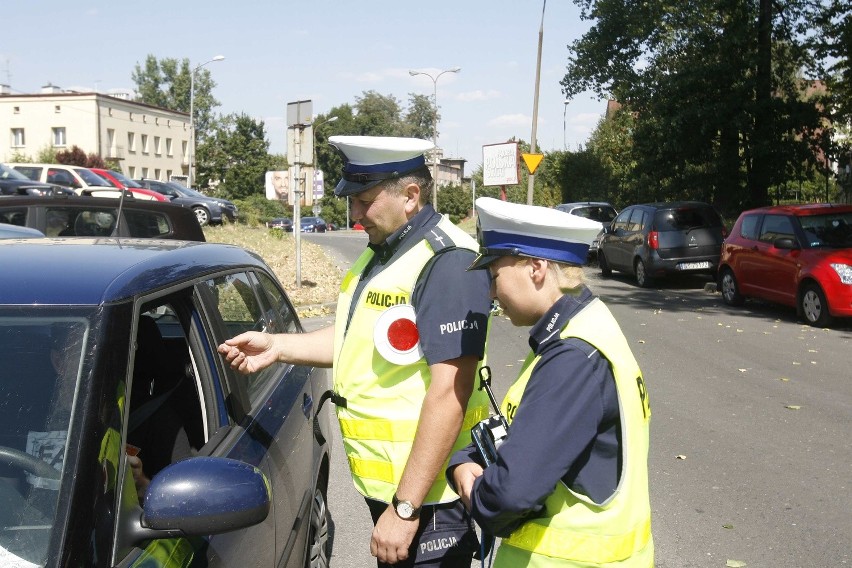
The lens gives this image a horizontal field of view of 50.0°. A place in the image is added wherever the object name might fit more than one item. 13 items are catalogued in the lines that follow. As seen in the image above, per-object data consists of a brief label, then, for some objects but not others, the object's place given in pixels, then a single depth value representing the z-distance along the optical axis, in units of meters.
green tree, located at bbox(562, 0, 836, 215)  22.84
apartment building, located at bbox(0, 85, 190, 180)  63.28
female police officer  2.03
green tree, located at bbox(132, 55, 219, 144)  98.56
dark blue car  2.06
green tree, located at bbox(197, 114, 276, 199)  73.94
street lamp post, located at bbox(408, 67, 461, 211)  49.00
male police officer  2.51
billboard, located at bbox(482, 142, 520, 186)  23.83
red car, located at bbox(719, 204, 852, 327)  12.62
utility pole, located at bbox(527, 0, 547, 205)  30.28
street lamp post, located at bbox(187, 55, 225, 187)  49.06
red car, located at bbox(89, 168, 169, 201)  27.44
